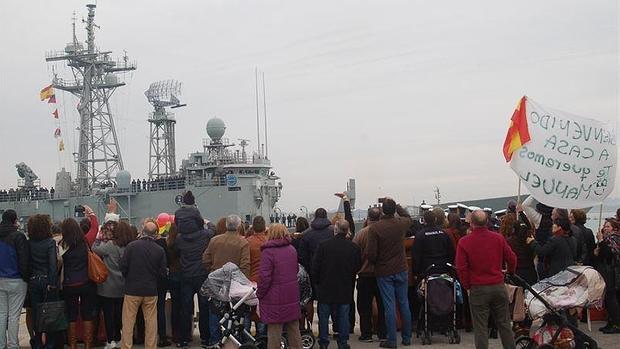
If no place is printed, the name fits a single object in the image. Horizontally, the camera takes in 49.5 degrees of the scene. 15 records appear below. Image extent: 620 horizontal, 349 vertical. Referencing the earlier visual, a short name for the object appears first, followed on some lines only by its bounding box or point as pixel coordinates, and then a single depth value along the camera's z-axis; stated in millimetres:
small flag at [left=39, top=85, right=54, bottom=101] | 37078
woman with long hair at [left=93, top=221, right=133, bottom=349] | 9062
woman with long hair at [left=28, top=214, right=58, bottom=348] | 8664
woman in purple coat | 7734
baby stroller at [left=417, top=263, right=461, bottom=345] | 9008
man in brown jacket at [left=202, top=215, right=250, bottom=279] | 8680
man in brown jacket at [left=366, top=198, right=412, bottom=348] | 8961
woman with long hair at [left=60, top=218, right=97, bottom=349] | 8766
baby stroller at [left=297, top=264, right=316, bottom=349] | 8539
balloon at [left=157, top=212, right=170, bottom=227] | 12512
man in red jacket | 7496
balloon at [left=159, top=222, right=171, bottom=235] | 11538
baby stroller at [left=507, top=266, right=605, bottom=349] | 7473
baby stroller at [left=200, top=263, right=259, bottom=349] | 8000
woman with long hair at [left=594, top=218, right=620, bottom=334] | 9367
